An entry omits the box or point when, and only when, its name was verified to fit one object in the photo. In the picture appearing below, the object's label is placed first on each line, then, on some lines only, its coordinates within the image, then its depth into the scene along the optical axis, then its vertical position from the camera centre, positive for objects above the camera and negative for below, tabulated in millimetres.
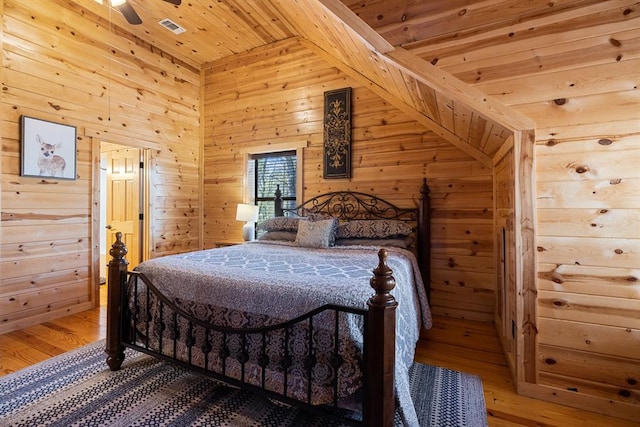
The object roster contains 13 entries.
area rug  1654 -1102
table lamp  4043 -39
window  4293 +500
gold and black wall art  3779 +995
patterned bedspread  1489 -410
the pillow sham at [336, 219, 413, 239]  3084 -161
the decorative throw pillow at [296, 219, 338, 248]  3031 -204
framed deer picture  3004 +650
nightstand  4133 -422
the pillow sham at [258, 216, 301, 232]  3477 -124
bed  1329 -592
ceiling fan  2492 +1703
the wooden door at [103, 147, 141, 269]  4258 +220
